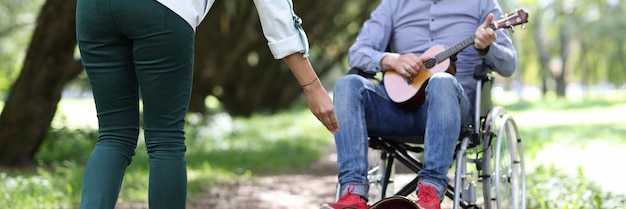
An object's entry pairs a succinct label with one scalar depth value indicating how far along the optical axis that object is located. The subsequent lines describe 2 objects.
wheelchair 3.89
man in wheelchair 3.64
